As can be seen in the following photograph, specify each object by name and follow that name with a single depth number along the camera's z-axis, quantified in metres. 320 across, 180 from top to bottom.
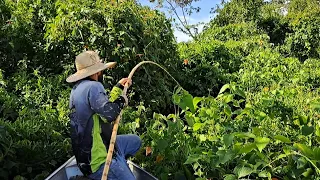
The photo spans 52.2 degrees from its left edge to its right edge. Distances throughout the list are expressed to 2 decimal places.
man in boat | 2.02
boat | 2.24
